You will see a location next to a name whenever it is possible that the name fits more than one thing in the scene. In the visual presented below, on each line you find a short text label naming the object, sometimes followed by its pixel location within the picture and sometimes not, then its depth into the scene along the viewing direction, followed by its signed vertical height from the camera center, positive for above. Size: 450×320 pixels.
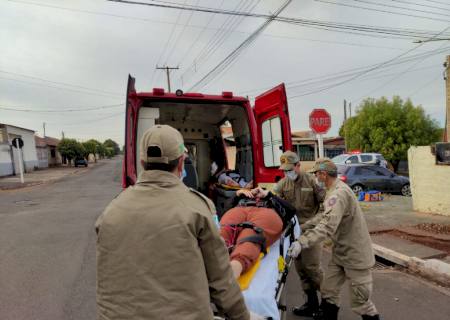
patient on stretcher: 2.29 -0.76
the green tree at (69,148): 41.19 +0.39
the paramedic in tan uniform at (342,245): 2.70 -0.98
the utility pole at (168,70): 30.80 +7.18
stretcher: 1.99 -1.00
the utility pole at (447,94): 7.51 +0.74
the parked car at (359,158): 16.57 -1.48
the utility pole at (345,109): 37.08 +2.56
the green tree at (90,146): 53.55 +0.60
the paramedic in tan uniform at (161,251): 1.28 -0.44
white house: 27.23 +0.33
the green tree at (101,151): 79.93 -0.58
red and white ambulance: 4.15 +0.34
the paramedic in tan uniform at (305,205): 3.39 -0.82
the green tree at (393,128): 25.22 -0.07
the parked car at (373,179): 11.88 -1.87
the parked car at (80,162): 41.03 -1.50
